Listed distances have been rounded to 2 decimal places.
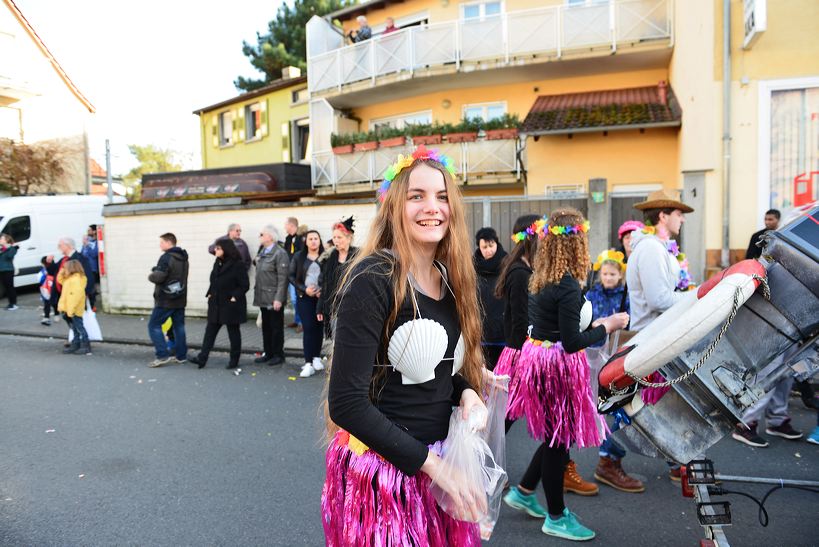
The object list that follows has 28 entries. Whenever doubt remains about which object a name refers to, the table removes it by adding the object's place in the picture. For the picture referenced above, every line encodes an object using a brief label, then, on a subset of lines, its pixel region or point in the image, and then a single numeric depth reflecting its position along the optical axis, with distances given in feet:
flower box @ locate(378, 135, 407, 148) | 52.98
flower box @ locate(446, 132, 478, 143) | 49.52
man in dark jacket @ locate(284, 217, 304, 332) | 32.30
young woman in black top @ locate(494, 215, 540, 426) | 13.29
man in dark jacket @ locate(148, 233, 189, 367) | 27.14
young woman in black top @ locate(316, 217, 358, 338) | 21.45
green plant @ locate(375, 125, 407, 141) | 53.31
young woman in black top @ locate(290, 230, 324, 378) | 25.20
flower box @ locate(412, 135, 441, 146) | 50.47
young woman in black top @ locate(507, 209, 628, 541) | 11.09
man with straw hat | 14.07
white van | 52.75
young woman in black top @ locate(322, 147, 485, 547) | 5.46
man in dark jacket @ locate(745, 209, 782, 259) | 26.08
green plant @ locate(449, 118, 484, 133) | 49.32
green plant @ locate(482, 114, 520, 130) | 48.24
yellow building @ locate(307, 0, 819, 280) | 32.07
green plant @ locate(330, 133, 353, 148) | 57.47
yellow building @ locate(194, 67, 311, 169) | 76.64
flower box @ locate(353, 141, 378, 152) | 55.11
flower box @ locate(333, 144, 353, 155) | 57.11
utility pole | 80.18
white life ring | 6.82
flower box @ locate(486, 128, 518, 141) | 48.16
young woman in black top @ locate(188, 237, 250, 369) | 26.27
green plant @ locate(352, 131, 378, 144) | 55.53
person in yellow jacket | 30.01
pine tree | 93.86
